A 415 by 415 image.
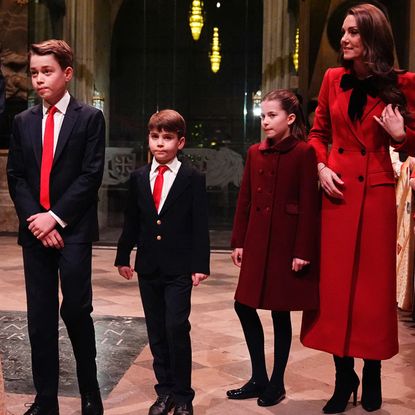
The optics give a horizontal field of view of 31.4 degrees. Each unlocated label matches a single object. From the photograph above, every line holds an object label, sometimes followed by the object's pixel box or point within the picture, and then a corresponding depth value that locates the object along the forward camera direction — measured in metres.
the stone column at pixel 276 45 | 12.46
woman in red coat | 3.60
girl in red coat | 3.75
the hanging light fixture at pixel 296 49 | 12.44
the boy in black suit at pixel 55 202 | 3.35
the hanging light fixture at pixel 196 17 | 12.78
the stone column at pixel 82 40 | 13.02
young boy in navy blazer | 3.61
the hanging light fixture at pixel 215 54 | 12.83
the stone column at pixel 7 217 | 12.99
